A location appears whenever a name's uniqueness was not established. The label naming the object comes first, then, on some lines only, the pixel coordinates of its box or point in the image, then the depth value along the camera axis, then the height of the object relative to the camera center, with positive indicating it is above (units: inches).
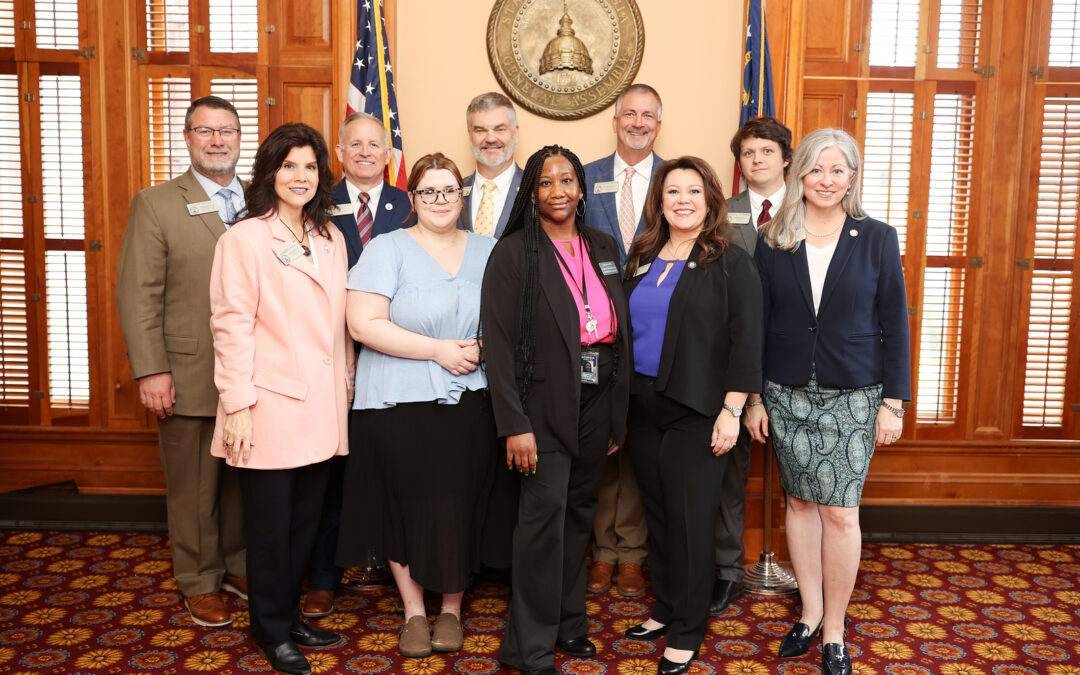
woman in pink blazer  97.3 -12.3
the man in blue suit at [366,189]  124.6 +13.5
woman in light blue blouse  102.3 -18.3
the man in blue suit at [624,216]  133.9 +10.1
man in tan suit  117.0 -9.4
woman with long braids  96.8 -12.6
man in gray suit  127.8 +10.9
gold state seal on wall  159.0 +45.8
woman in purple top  99.6 -12.5
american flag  149.9 +38.2
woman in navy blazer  100.3 -9.0
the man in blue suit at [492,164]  133.6 +18.9
